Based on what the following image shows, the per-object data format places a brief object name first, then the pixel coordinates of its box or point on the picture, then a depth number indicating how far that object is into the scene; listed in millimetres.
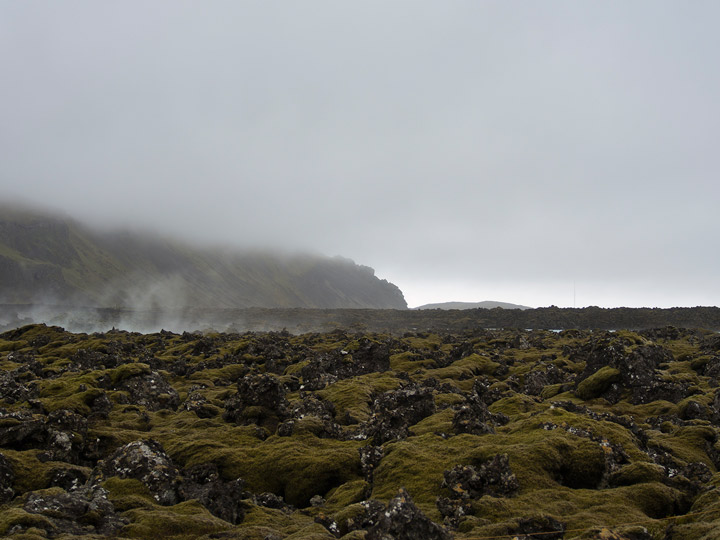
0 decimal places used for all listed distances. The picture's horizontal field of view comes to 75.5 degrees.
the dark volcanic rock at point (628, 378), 23359
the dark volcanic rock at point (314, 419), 17406
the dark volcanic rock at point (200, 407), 21438
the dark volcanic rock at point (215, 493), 11406
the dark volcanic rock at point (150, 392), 24616
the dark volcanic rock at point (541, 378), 26859
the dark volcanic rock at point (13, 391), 20281
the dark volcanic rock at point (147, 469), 12141
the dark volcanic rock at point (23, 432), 14672
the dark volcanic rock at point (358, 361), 32688
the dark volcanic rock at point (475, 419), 15141
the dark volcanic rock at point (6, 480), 11766
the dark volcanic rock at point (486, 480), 11180
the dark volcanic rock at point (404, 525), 7492
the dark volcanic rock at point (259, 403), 19516
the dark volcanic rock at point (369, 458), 13969
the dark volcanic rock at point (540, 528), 8617
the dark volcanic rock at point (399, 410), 16641
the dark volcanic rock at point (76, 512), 9422
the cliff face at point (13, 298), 194250
